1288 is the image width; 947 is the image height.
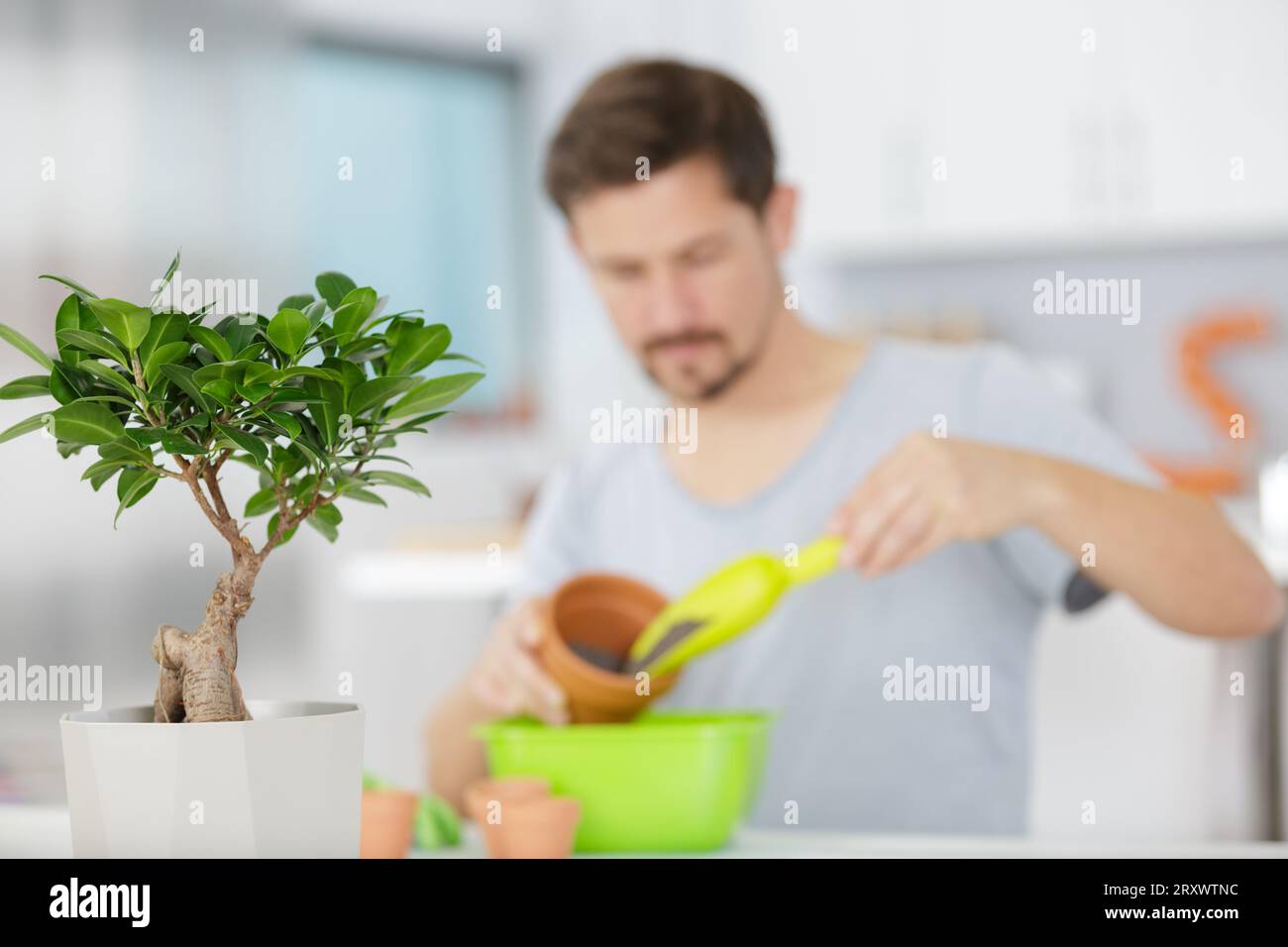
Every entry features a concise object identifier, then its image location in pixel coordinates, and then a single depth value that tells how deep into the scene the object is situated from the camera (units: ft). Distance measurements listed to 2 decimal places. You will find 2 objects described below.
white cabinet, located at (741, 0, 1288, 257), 10.94
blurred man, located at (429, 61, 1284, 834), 4.45
